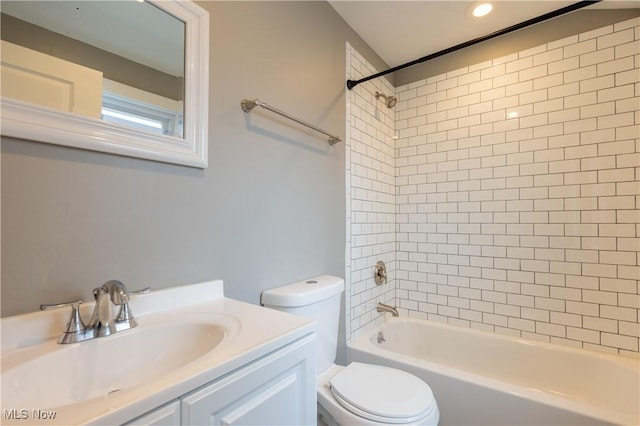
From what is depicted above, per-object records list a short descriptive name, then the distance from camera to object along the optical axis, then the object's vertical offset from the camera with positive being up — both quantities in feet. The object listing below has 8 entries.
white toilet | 3.63 -2.50
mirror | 2.34 +1.37
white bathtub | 4.38 -3.05
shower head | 7.15 +2.94
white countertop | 1.55 -1.05
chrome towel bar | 3.97 +1.56
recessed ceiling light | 5.73 +4.25
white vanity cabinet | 1.82 -1.38
